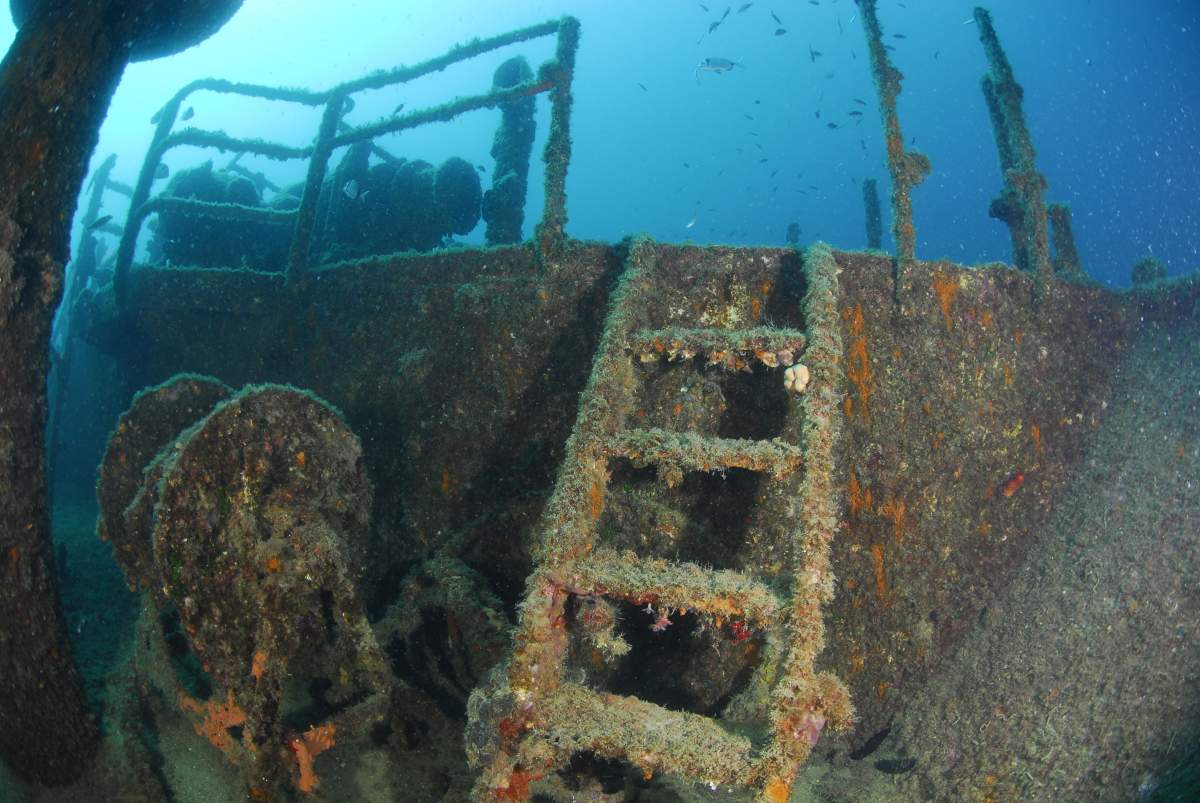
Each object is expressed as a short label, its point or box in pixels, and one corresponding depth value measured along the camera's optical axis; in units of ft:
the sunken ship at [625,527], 8.74
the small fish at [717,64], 40.17
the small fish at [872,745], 11.27
